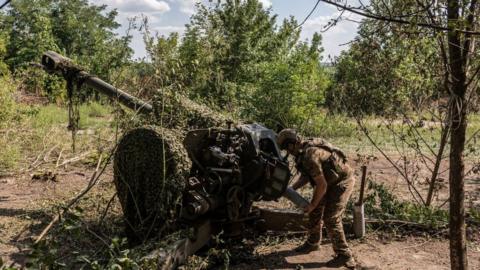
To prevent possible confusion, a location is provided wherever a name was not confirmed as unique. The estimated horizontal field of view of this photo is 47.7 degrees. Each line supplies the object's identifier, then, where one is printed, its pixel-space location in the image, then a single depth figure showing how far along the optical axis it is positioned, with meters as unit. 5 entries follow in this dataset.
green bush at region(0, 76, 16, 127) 13.97
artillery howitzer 6.32
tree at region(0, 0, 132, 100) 33.09
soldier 6.68
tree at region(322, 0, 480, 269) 4.50
